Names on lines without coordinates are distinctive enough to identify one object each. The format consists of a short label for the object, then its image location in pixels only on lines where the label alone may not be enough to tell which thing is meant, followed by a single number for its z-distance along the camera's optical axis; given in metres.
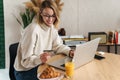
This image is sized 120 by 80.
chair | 2.26
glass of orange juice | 1.94
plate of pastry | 1.85
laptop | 1.99
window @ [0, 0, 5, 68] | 3.99
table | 1.93
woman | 1.92
